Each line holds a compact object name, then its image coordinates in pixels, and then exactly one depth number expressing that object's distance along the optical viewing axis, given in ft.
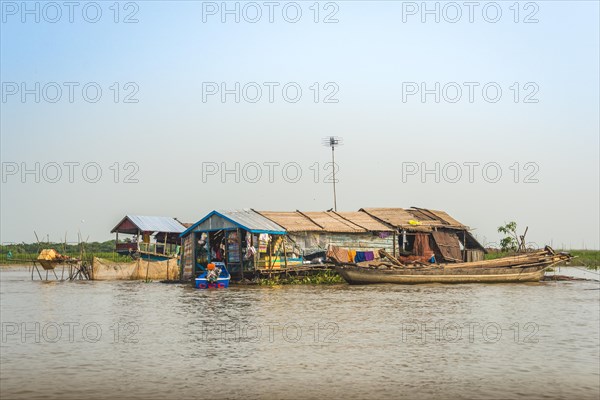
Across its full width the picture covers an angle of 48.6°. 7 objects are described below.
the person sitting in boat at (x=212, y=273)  74.54
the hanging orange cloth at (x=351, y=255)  88.58
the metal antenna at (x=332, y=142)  134.10
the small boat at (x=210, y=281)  74.74
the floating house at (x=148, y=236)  112.27
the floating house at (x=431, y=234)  95.09
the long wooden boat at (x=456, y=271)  76.13
